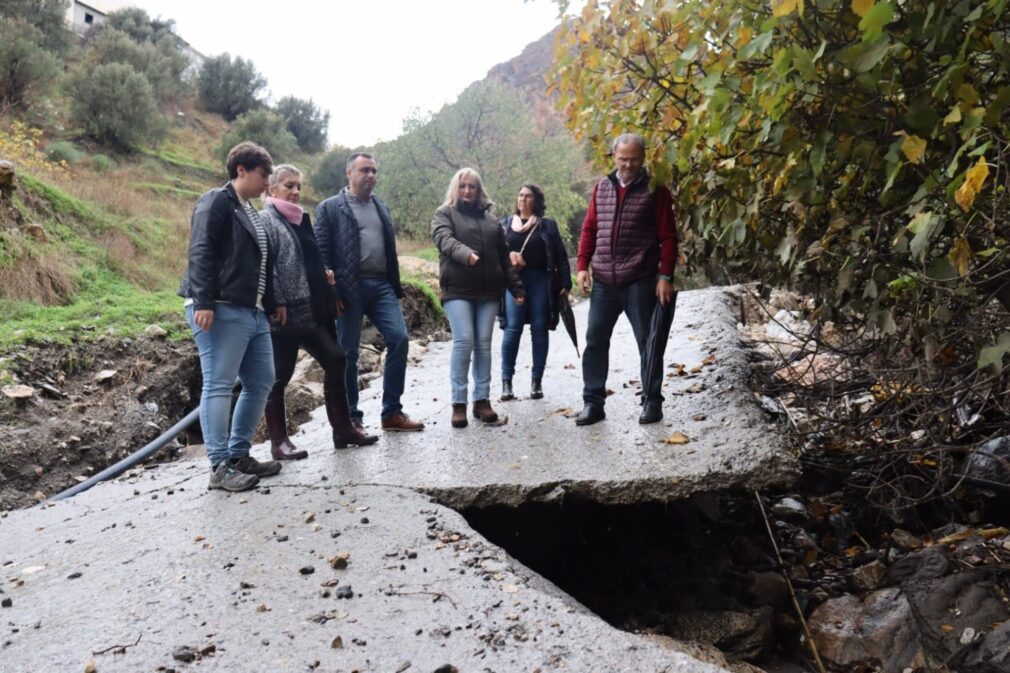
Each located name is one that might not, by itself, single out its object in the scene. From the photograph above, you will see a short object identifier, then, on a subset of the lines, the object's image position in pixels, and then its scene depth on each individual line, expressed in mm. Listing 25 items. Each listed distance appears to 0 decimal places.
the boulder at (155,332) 9359
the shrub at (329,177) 32938
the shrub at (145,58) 30375
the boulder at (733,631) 4285
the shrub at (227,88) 37188
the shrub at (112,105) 25281
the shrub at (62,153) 21534
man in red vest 5398
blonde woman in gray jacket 5973
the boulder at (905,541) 5191
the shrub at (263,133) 31594
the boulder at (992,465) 5109
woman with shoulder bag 7035
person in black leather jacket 4676
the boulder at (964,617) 3707
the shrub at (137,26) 36781
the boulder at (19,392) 7215
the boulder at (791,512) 5910
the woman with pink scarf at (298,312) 5391
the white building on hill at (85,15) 38188
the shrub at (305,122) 39531
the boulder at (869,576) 4898
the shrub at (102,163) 22400
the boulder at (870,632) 4125
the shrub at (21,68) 22594
